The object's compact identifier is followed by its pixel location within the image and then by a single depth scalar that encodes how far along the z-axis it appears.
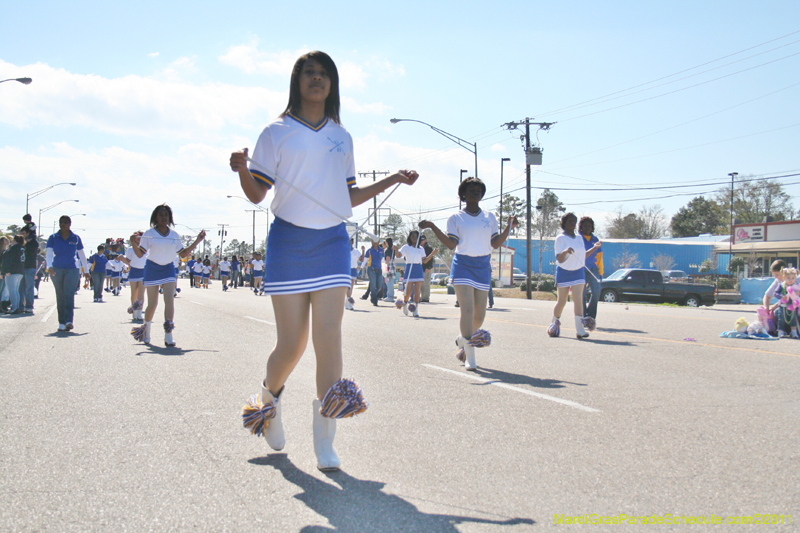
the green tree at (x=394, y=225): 108.93
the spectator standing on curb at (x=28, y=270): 15.30
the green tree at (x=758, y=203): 79.25
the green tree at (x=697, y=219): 104.94
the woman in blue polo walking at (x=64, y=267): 11.05
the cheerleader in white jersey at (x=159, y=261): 9.29
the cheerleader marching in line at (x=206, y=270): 39.70
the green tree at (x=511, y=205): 94.67
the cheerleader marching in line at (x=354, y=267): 17.49
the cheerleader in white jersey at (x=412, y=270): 14.77
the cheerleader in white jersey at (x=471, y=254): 7.07
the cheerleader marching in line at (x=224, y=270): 35.66
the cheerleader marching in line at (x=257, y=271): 29.77
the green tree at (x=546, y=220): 82.87
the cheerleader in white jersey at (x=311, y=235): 3.42
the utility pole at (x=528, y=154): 35.94
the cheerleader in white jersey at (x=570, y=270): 10.26
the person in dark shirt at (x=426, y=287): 22.81
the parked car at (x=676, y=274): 49.84
